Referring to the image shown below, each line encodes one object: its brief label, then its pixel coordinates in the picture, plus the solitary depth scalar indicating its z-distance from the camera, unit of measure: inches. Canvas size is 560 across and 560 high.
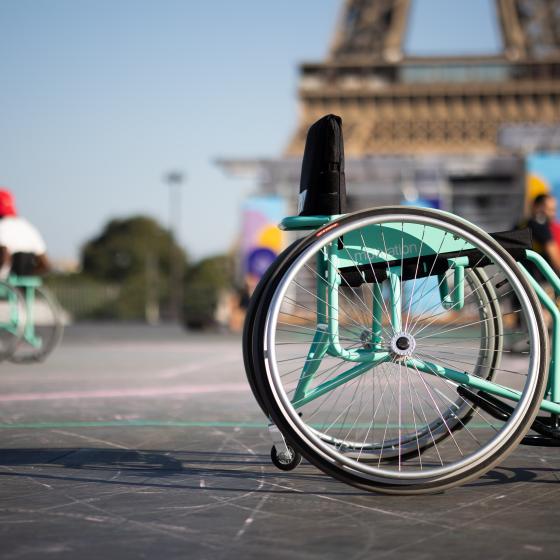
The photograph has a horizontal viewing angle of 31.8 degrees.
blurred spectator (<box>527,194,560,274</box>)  353.7
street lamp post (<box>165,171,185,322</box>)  1946.2
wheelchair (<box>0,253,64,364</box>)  387.2
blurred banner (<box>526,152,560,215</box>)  1111.6
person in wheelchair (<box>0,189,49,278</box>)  383.6
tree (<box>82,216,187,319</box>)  2819.9
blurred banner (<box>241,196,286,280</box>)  1132.5
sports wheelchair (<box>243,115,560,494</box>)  128.5
